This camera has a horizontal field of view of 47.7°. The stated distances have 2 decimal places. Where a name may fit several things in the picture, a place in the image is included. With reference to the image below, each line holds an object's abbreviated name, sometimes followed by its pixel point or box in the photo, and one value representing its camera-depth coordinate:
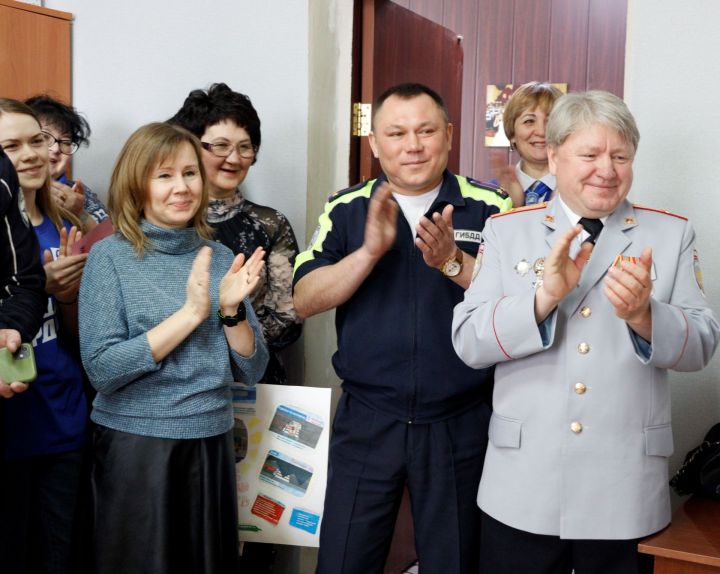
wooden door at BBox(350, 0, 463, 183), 2.86
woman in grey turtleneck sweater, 1.87
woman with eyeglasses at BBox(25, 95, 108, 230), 2.59
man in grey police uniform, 1.61
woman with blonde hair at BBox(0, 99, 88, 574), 1.99
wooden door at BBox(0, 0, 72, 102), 2.86
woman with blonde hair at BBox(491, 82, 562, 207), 2.56
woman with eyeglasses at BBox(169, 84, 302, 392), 2.42
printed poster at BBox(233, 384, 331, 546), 2.22
